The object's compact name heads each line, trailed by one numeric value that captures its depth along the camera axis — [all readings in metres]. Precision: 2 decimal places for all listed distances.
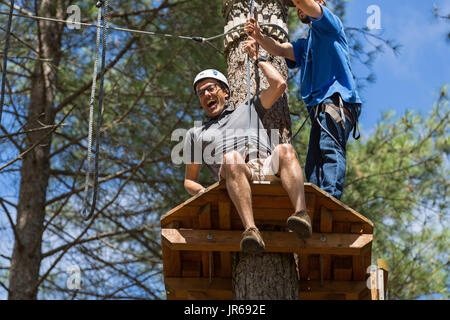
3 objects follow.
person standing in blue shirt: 7.78
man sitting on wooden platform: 6.75
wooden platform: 7.05
